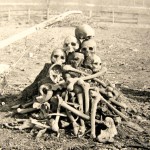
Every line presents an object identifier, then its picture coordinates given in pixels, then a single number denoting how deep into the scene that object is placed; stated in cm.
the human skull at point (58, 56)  707
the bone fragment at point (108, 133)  612
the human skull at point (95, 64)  700
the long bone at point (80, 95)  655
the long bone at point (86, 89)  663
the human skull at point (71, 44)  708
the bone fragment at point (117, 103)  707
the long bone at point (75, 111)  652
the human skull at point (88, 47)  704
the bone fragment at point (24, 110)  721
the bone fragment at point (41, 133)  633
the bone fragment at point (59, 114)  661
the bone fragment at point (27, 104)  744
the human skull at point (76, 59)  695
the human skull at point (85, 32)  713
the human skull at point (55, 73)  698
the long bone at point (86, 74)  688
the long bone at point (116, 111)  682
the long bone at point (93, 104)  632
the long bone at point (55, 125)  639
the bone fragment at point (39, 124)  653
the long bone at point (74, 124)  641
